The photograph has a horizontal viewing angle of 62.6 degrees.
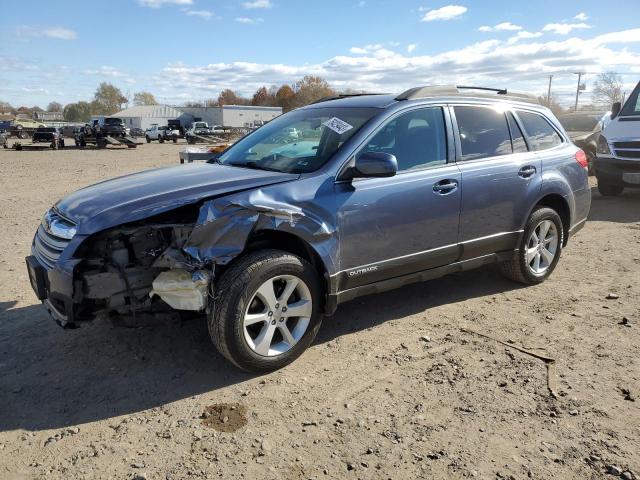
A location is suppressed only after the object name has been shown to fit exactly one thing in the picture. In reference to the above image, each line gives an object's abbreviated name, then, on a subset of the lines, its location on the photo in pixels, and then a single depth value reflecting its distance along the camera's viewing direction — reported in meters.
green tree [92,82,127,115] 117.94
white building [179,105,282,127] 76.69
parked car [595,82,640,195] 9.80
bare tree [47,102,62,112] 158.12
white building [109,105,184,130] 92.30
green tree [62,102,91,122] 114.31
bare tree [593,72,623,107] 50.09
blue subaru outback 3.34
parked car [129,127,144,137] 64.49
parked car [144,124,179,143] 45.84
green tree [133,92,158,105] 135.75
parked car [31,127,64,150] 32.44
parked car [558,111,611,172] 13.12
